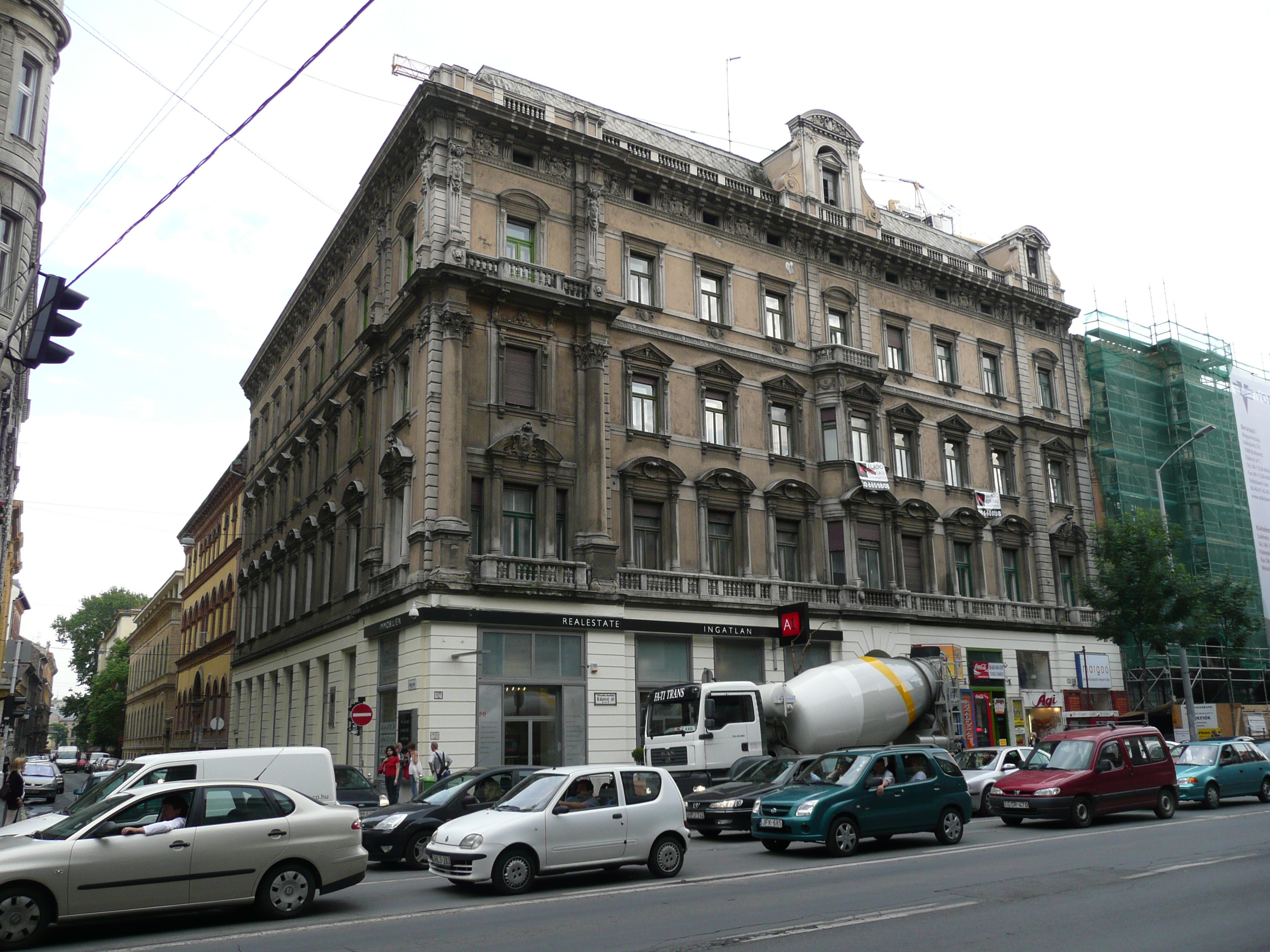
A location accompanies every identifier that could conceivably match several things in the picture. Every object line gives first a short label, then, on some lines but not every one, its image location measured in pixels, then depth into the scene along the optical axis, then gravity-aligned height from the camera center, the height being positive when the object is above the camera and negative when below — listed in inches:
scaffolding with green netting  1769.2 +460.2
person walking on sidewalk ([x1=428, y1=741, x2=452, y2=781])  956.0 -38.5
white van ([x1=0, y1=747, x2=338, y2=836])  545.6 -22.8
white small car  502.6 -54.9
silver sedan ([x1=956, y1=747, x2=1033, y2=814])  885.8 -48.6
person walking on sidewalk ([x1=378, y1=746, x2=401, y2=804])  940.0 -44.2
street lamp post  1327.5 +11.3
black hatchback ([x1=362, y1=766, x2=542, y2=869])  627.8 -54.2
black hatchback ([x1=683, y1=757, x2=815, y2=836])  723.4 -57.4
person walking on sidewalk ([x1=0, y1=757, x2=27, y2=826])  844.0 -46.7
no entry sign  964.0 +8.8
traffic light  518.0 +200.2
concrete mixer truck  906.7 -0.8
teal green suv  612.1 -53.2
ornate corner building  1115.3 +350.8
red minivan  743.1 -52.1
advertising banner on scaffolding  1891.0 +468.7
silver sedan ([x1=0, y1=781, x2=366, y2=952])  395.9 -51.5
